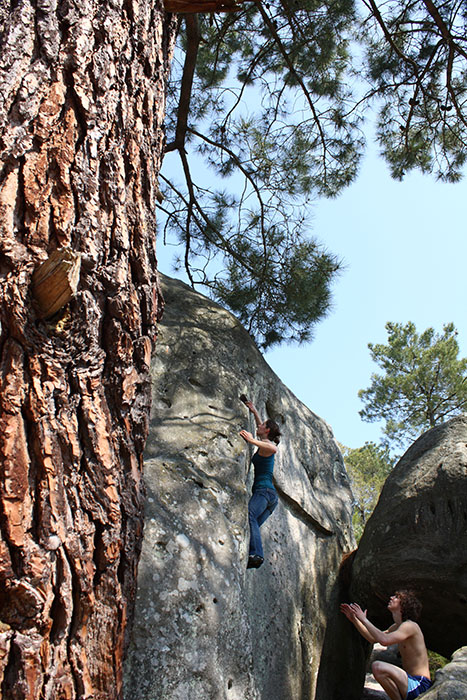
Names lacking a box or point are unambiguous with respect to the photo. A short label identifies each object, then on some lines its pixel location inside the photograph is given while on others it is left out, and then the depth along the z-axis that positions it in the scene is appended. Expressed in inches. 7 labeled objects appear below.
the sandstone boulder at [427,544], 187.2
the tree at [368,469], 744.3
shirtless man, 152.6
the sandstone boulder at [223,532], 119.3
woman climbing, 161.2
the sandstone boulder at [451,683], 129.6
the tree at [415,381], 593.9
